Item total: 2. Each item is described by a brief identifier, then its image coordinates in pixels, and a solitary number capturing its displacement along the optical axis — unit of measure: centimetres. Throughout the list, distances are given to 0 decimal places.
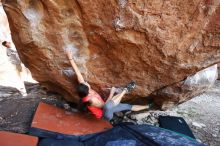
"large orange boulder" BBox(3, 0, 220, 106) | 279
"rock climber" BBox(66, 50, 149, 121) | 322
